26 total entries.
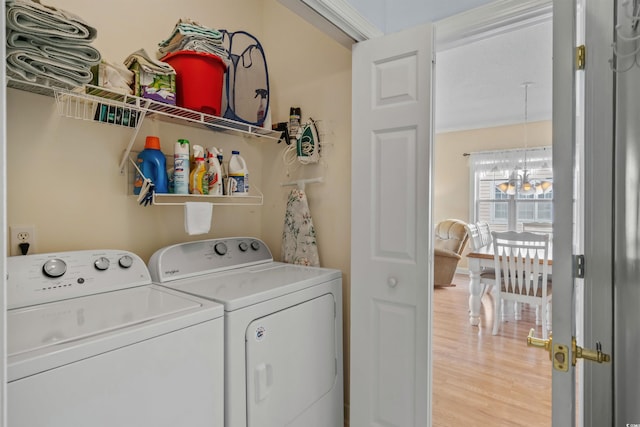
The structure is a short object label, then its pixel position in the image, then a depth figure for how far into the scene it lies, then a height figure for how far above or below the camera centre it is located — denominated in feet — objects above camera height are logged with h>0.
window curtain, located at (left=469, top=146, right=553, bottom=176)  18.65 +3.01
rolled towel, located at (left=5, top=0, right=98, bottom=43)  3.22 +1.87
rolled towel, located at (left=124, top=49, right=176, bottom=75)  4.63 +2.01
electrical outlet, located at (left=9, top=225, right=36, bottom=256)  4.22 -0.33
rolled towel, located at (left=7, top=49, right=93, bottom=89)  3.41 +1.46
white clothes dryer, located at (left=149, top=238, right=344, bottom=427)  4.17 -1.56
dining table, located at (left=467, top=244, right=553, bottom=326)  11.64 -2.19
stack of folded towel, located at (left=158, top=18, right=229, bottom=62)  4.97 +2.53
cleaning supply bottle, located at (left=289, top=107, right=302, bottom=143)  6.57 +1.71
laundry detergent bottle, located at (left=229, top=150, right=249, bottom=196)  5.97 +0.62
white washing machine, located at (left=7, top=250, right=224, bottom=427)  2.72 -1.22
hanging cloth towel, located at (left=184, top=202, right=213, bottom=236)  5.25 -0.09
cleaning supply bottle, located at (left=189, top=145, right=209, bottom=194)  5.48 +0.58
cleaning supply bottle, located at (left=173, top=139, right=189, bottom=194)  5.29 +0.66
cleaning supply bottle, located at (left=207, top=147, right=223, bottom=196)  5.65 +0.61
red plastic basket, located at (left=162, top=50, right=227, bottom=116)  5.05 +1.99
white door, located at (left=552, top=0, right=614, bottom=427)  2.81 +0.10
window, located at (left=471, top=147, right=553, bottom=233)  18.67 +1.19
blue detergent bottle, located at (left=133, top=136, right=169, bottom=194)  5.16 +0.70
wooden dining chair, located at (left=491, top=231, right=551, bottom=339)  10.31 -1.80
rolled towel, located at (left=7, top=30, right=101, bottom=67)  3.36 +1.67
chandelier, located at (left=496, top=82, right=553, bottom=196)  16.95 +1.54
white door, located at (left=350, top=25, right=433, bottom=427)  4.98 -0.28
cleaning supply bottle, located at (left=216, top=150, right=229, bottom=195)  5.90 +0.60
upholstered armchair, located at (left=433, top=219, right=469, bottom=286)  17.04 -1.86
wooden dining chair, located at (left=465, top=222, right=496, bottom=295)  11.98 -1.26
